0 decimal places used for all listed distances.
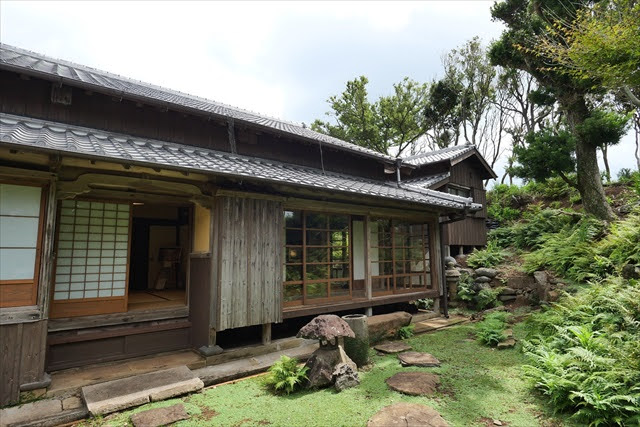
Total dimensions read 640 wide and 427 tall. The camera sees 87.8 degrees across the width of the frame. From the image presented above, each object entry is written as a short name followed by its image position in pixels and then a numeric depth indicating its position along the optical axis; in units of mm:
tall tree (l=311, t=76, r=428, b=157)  22312
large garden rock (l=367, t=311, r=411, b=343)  6562
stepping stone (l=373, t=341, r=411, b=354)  6090
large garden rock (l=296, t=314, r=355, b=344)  4633
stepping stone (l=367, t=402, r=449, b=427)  3408
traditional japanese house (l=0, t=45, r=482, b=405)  4105
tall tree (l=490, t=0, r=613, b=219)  9930
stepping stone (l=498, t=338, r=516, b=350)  6180
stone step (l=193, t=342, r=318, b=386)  4774
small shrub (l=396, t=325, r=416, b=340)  7023
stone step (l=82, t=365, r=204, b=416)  3805
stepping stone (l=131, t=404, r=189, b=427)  3539
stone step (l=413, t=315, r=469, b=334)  7830
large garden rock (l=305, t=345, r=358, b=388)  4500
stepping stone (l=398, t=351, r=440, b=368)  5352
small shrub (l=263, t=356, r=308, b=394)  4367
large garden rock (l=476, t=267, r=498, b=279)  10523
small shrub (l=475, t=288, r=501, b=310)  9707
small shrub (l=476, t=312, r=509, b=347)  6386
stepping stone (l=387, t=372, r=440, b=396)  4282
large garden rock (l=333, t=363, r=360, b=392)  4410
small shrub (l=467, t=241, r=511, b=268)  11867
